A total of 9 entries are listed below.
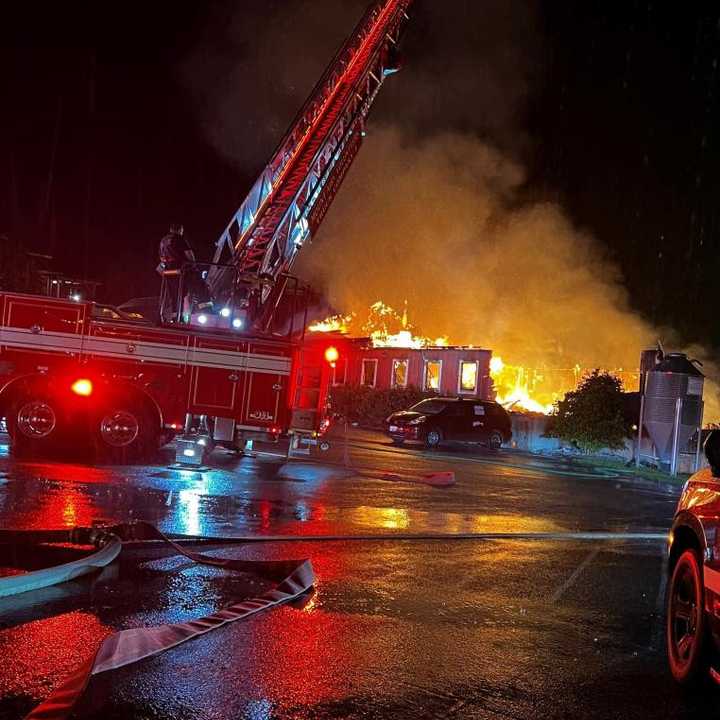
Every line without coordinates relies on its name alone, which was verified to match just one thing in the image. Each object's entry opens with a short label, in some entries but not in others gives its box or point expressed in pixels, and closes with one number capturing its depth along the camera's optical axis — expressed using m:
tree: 20.77
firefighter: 12.77
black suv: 21.69
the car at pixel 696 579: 3.95
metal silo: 18.77
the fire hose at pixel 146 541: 3.98
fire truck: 11.77
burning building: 29.38
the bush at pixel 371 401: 27.84
